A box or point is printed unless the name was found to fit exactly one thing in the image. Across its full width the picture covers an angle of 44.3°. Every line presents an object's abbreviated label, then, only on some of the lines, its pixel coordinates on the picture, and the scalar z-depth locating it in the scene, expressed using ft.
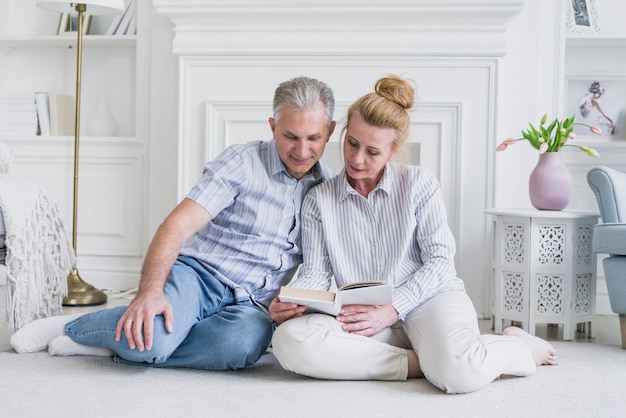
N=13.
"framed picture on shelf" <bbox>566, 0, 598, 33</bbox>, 10.80
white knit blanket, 7.22
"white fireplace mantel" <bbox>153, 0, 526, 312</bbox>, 10.19
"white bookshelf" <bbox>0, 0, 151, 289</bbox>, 11.37
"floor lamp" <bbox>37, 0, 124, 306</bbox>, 10.04
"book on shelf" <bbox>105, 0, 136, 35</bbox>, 11.55
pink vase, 8.93
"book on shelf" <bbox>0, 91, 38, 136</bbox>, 11.58
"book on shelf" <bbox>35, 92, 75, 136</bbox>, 11.62
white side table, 8.63
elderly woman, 5.83
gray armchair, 7.87
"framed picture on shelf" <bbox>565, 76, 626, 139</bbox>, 11.04
